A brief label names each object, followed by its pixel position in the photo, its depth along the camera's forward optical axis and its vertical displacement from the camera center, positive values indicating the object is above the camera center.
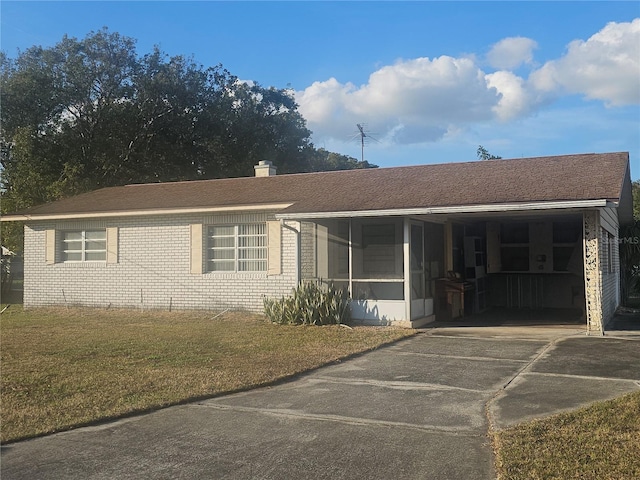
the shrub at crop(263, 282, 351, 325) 12.96 -0.72
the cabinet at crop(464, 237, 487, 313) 16.09 +0.09
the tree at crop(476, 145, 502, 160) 37.32 +7.30
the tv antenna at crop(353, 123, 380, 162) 45.18 +10.49
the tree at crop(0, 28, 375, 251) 29.52 +8.32
